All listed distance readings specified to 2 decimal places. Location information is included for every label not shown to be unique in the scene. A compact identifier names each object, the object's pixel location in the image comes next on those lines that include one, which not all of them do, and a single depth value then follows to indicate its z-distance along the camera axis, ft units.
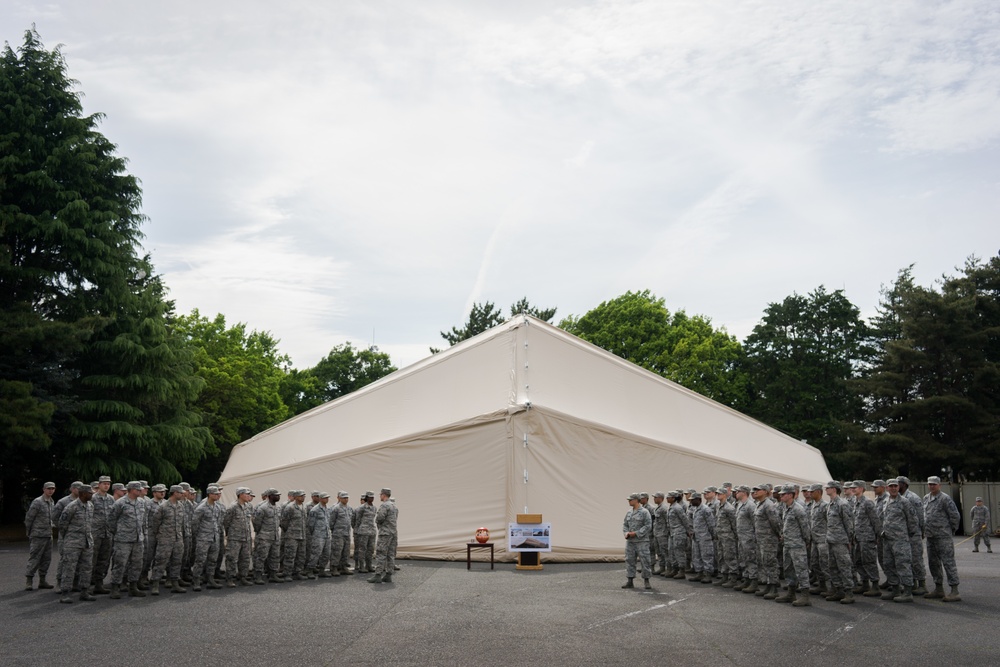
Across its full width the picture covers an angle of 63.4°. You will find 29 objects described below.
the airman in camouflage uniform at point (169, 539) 46.16
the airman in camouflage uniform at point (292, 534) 53.57
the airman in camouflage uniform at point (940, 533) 44.11
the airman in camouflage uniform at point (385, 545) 51.26
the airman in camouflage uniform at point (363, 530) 57.62
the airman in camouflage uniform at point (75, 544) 44.45
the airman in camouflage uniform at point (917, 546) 45.62
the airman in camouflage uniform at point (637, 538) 48.85
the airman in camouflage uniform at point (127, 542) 44.65
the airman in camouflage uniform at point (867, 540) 46.30
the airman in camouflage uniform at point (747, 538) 47.75
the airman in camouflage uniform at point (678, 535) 56.03
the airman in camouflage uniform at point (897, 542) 43.98
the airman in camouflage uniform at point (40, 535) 47.37
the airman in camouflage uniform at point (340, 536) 56.90
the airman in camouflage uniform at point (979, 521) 82.28
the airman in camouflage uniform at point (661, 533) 57.93
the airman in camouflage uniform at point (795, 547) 43.29
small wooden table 59.30
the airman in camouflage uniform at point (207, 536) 47.83
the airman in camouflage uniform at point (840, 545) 44.19
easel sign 60.08
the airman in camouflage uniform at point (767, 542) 45.44
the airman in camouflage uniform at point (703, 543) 53.42
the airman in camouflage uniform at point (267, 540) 51.84
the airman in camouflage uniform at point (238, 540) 49.78
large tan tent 66.90
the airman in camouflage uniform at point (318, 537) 55.62
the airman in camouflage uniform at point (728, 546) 50.72
